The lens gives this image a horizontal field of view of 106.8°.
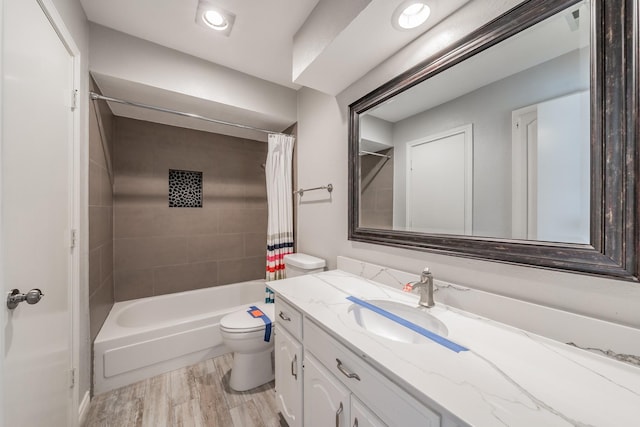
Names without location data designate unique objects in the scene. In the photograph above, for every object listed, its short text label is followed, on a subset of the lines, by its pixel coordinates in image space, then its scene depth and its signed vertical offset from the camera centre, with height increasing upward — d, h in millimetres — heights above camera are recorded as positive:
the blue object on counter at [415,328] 757 -425
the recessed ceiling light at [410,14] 1019 +892
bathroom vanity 520 -419
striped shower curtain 2146 +116
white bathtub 1636 -974
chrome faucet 1061 -335
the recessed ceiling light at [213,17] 1383 +1212
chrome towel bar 1870 +220
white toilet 1618 -921
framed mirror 676 +273
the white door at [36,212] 777 +9
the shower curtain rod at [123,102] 1521 +762
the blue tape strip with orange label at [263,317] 1675 -765
